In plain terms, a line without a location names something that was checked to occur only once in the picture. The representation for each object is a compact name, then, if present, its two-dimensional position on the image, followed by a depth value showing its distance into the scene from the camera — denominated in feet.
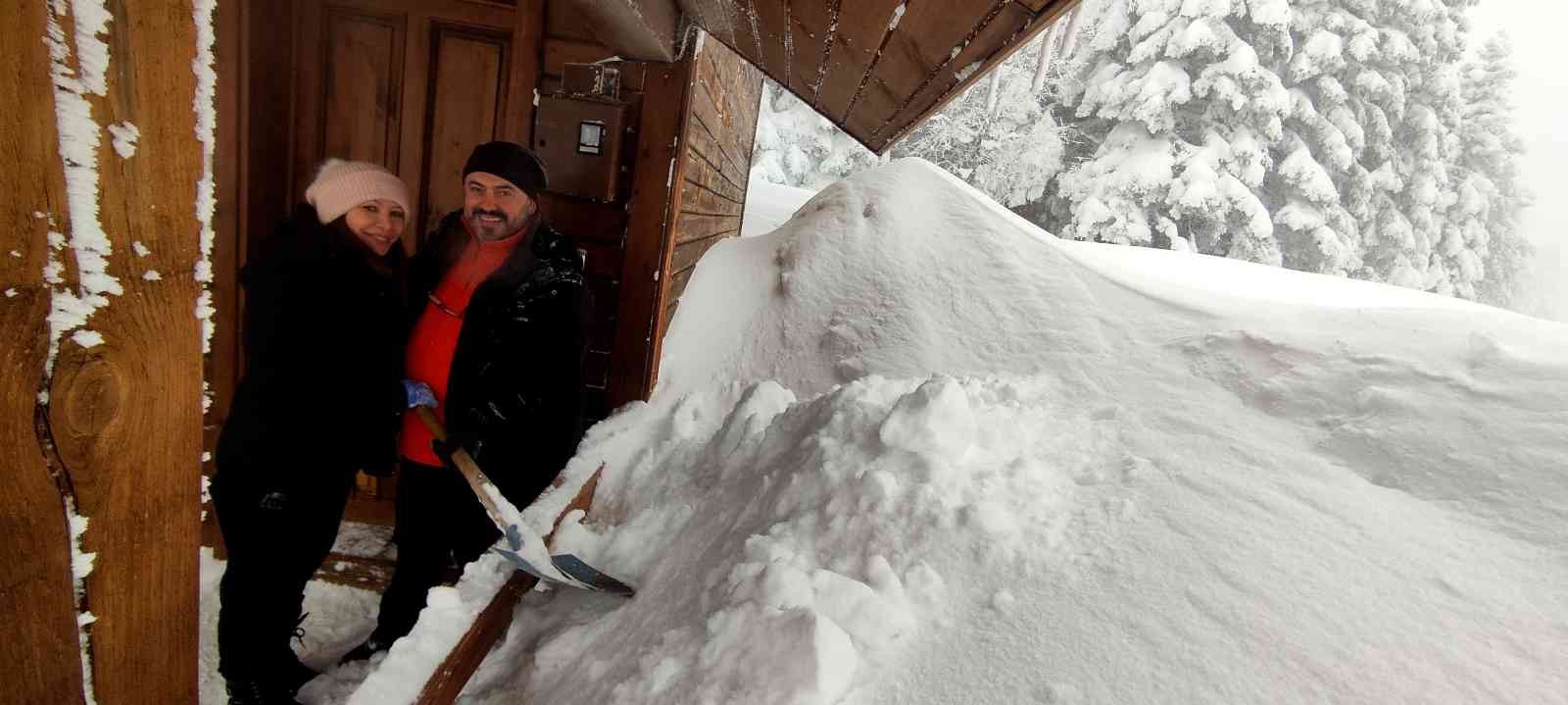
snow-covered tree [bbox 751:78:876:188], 63.21
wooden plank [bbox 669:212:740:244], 12.17
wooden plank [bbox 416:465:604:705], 5.12
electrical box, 9.34
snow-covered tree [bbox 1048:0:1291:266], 39.09
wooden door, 9.36
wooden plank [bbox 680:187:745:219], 12.29
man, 7.27
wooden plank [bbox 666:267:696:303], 13.85
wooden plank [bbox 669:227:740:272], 12.90
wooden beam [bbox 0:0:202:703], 1.96
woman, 6.33
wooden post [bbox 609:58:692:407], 9.62
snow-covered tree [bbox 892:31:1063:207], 46.88
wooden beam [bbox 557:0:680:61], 7.82
